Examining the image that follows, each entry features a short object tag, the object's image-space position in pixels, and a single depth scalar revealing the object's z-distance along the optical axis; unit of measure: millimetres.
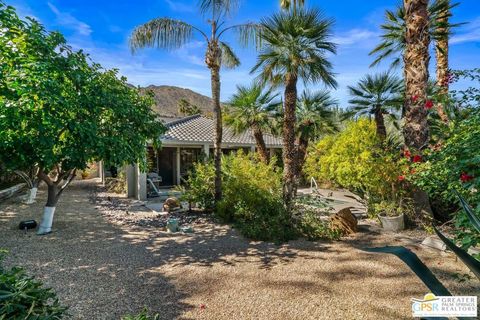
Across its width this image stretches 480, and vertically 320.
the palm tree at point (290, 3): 10836
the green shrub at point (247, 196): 7855
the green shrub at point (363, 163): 8448
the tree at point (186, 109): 43250
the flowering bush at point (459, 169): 3754
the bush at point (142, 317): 2586
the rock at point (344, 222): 7898
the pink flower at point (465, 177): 4021
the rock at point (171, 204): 11448
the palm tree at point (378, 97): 14094
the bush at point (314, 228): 7535
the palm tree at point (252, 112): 16031
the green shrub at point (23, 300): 2223
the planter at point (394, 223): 8062
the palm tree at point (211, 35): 9758
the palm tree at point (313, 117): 16156
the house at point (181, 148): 15401
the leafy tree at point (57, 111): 5918
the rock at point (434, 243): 6338
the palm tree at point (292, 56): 8938
